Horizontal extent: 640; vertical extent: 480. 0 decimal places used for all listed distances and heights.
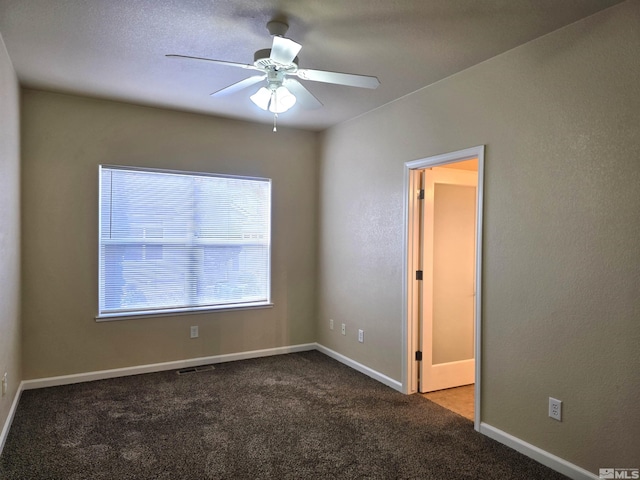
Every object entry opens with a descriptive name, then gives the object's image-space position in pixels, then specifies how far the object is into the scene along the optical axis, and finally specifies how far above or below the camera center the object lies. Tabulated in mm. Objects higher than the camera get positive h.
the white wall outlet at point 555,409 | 2465 -1008
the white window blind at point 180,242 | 4043 -52
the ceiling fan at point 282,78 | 2180 +954
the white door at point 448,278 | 3754 -375
